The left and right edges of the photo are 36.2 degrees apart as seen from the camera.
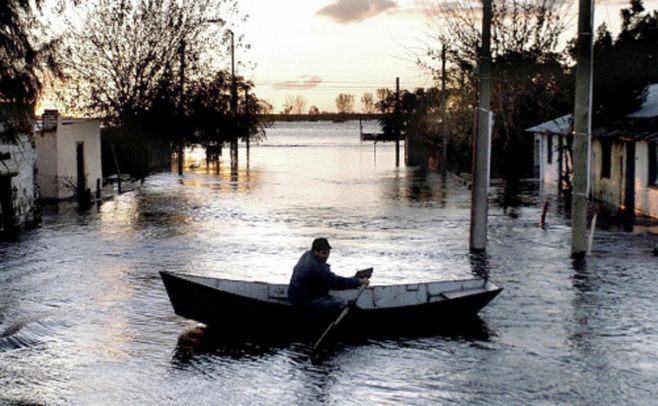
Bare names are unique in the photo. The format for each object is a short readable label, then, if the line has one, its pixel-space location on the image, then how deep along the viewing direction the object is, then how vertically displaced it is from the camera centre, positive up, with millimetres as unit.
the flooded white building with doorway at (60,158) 38406 -665
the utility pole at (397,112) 75250 +2250
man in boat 13766 -1937
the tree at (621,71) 35781 +2660
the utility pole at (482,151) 22797 -258
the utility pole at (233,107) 72250 +2558
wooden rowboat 13977 -2359
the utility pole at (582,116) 21125 +495
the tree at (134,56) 60281 +5092
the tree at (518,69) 48656 +3478
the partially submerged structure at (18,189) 28469 -1400
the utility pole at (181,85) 56038 +3261
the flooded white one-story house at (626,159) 30812 -680
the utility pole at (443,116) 53684 +1335
